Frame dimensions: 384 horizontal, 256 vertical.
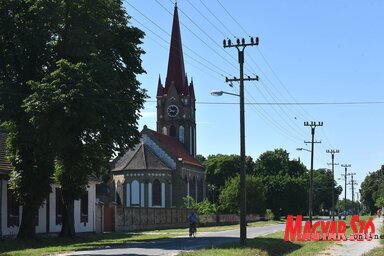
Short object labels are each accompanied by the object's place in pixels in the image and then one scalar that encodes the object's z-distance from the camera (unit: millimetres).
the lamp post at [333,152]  83625
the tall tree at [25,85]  32031
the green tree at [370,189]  150062
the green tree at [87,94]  30141
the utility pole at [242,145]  28078
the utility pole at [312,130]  60428
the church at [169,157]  86312
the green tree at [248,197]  92875
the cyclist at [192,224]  38812
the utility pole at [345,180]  107088
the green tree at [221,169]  122812
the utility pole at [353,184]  126738
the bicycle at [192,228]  38784
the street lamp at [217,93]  27469
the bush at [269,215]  109838
